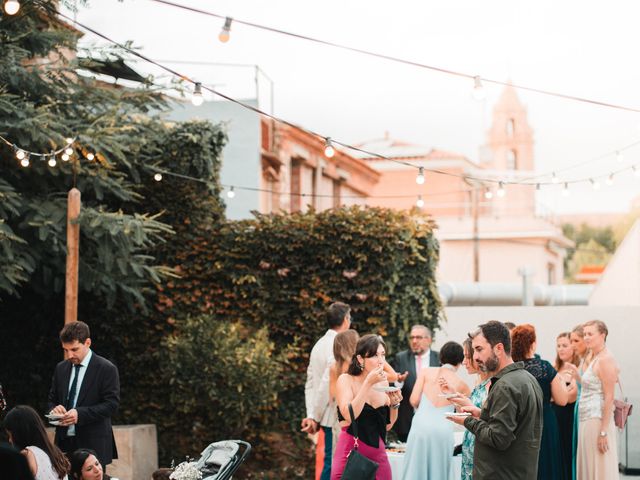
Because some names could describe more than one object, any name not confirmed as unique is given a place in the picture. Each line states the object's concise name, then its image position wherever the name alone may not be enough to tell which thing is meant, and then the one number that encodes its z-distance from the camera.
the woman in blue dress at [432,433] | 7.85
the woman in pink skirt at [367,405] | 6.94
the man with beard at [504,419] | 5.41
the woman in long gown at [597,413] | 8.85
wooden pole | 10.06
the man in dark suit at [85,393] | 7.75
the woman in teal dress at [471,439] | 6.34
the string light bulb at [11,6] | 6.80
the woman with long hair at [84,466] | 6.71
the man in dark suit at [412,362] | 10.26
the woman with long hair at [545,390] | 7.55
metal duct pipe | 24.27
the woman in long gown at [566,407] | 8.91
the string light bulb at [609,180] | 11.77
